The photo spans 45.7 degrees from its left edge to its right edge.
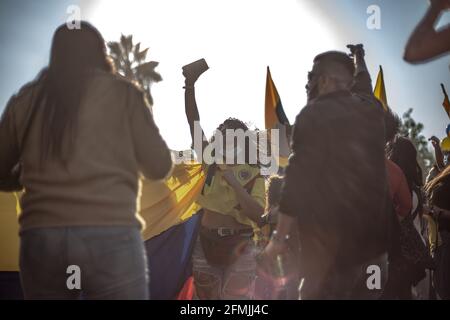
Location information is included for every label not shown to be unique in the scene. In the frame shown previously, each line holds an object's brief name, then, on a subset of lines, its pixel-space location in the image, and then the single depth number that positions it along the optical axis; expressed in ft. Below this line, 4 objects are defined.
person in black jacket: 9.66
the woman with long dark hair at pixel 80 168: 7.90
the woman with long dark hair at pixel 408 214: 14.11
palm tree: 99.30
